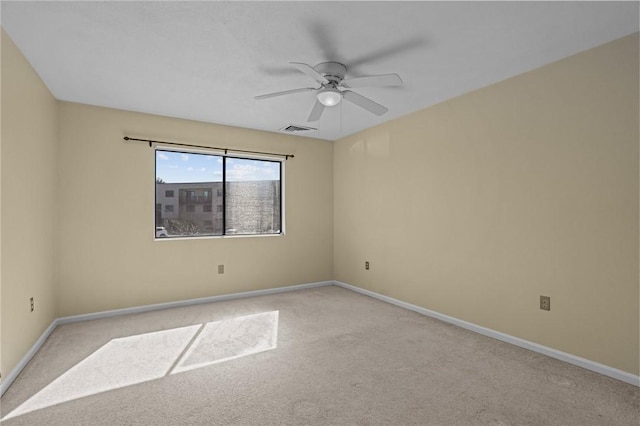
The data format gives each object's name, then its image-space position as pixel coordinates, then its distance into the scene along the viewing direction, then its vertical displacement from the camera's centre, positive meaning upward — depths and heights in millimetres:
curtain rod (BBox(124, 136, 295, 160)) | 3991 +888
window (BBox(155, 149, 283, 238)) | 4324 +287
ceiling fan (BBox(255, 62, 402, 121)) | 2430 +1005
